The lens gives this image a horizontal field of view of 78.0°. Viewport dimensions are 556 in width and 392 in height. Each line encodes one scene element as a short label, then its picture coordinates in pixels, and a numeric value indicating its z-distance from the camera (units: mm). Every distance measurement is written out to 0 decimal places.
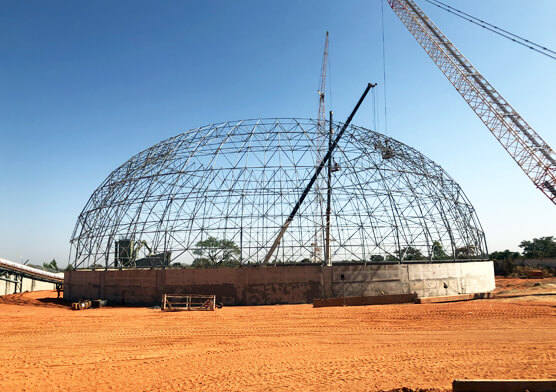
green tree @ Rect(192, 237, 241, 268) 25625
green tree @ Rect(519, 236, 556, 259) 69500
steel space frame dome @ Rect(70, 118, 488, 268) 26438
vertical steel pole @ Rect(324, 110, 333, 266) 25625
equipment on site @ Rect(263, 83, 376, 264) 26234
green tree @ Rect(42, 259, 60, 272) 59994
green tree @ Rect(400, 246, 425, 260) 26205
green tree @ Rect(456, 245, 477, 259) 31697
